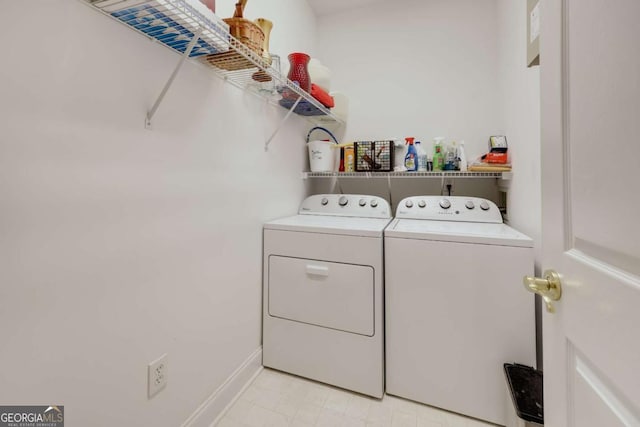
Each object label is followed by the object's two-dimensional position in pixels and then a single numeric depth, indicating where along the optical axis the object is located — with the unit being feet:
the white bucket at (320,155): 7.42
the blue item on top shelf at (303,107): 6.03
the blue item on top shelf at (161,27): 2.85
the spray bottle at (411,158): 6.83
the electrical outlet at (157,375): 3.43
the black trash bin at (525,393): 3.39
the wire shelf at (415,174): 6.24
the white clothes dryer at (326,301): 4.89
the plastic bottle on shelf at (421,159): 6.86
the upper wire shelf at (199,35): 2.76
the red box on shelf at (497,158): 6.02
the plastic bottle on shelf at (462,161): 6.44
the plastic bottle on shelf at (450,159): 6.70
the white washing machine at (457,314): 4.22
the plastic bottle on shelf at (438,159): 6.79
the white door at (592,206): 1.36
